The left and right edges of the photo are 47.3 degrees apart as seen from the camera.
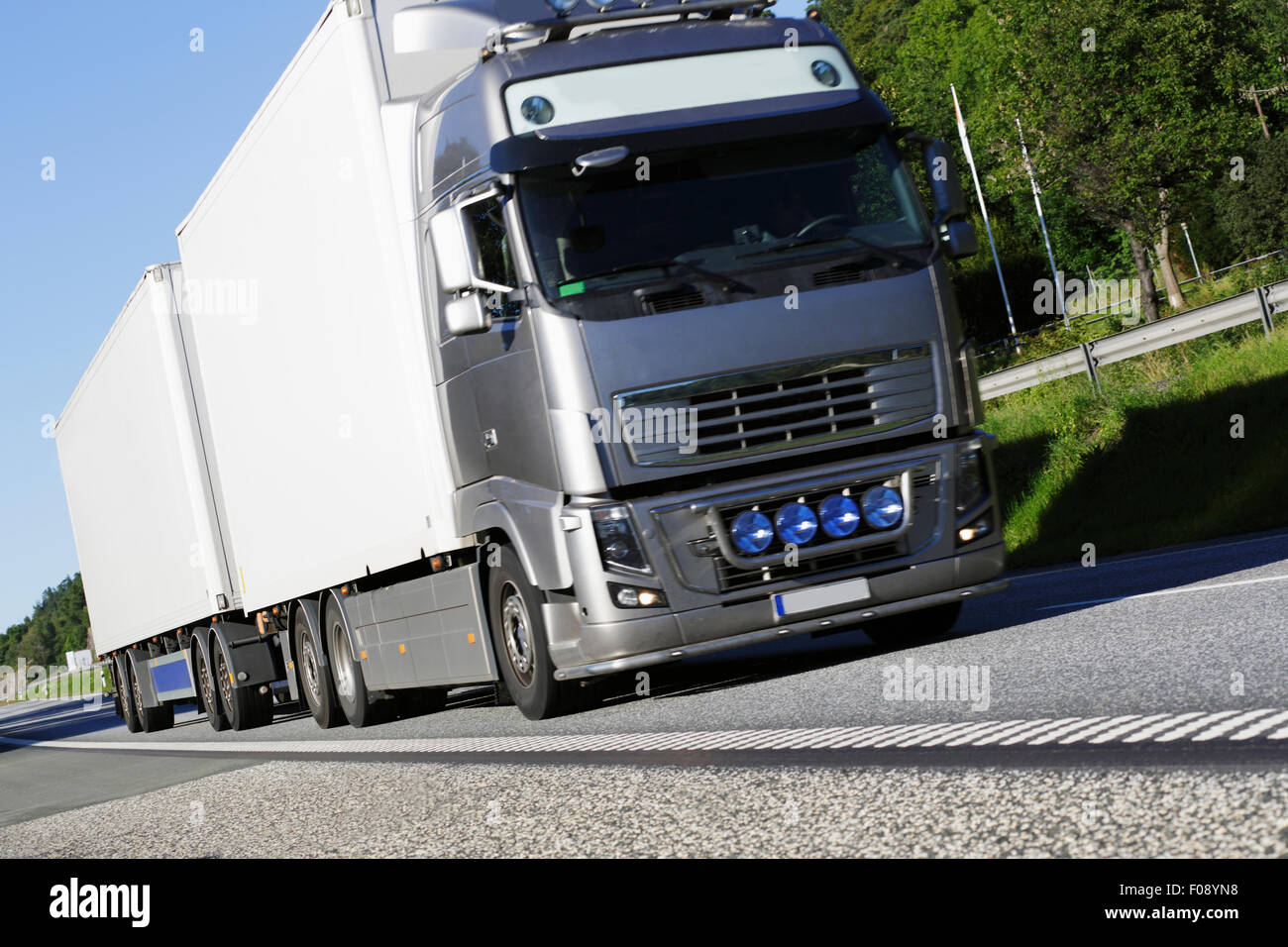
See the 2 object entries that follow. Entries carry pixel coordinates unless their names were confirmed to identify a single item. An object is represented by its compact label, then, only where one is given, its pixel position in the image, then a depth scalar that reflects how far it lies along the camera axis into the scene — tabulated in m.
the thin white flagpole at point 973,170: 60.97
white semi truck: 7.77
